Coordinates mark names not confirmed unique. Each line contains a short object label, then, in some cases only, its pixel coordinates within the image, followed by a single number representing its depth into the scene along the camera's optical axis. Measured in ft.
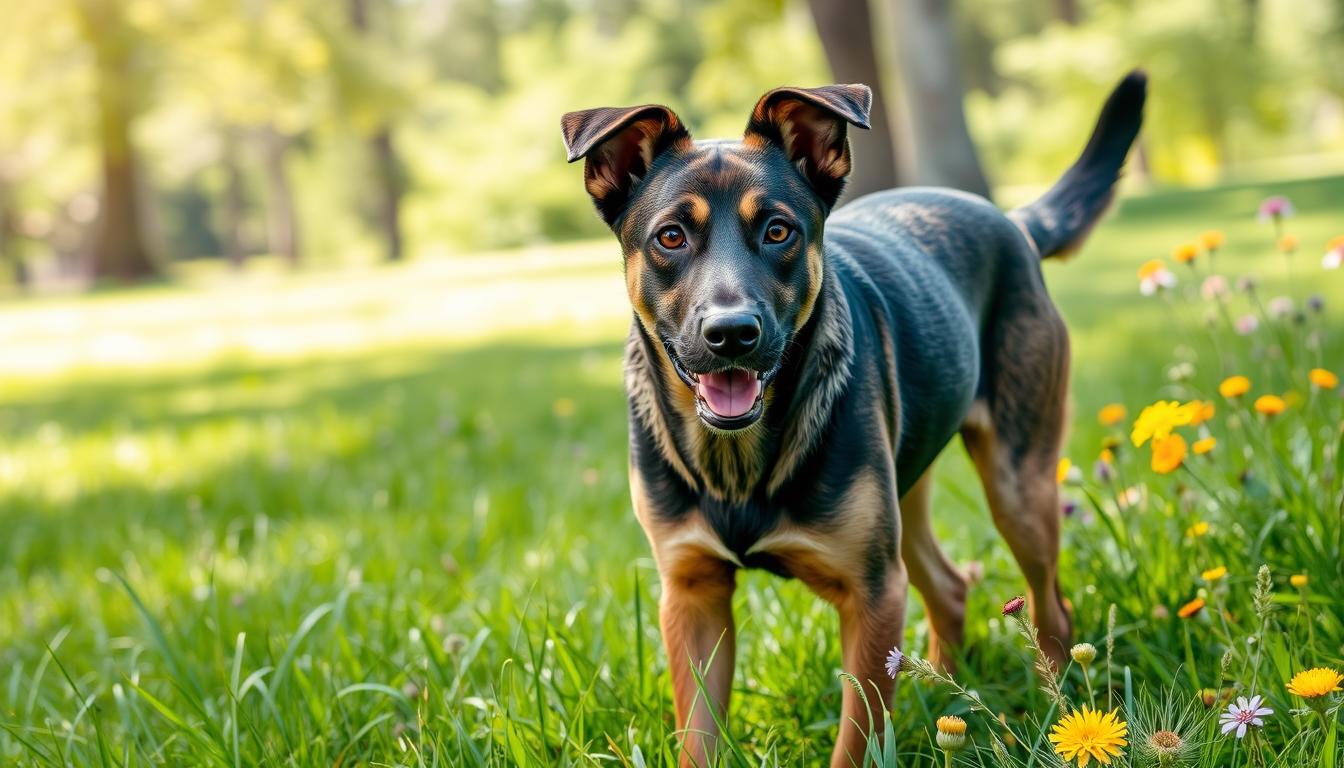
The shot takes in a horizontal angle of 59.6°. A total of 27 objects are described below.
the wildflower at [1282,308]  12.53
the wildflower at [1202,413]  10.47
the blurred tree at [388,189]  132.87
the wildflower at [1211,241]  12.48
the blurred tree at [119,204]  101.81
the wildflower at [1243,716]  6.40
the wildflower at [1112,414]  12.48
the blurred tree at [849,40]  55.21
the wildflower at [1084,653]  6.65
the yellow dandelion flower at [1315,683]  6.40
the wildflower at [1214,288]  12.76
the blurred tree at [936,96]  48.98
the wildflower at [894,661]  7.04
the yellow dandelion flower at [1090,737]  6.23
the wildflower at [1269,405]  10.87
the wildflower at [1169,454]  9.38
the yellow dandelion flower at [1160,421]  8.86
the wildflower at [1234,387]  10.57
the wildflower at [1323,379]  10.75
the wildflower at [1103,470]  11.14
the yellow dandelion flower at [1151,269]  12.69
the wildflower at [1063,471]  11.93
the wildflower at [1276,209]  12.72
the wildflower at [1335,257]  11.44
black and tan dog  9.03
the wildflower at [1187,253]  12.37
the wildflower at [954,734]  6.40
